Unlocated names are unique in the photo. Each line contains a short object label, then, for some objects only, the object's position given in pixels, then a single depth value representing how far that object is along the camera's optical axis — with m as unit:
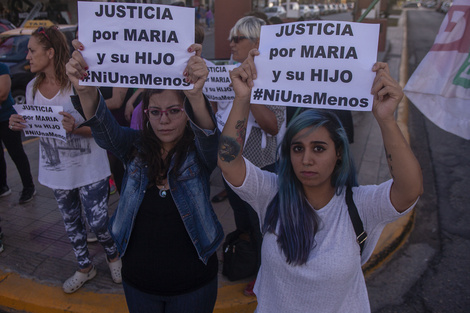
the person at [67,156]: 2.89
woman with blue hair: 1.65
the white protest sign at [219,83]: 3.35
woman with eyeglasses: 2.03
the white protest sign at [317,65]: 1.83
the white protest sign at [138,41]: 1.99
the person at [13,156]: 4.54
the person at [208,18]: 29.28
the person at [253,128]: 2.83
